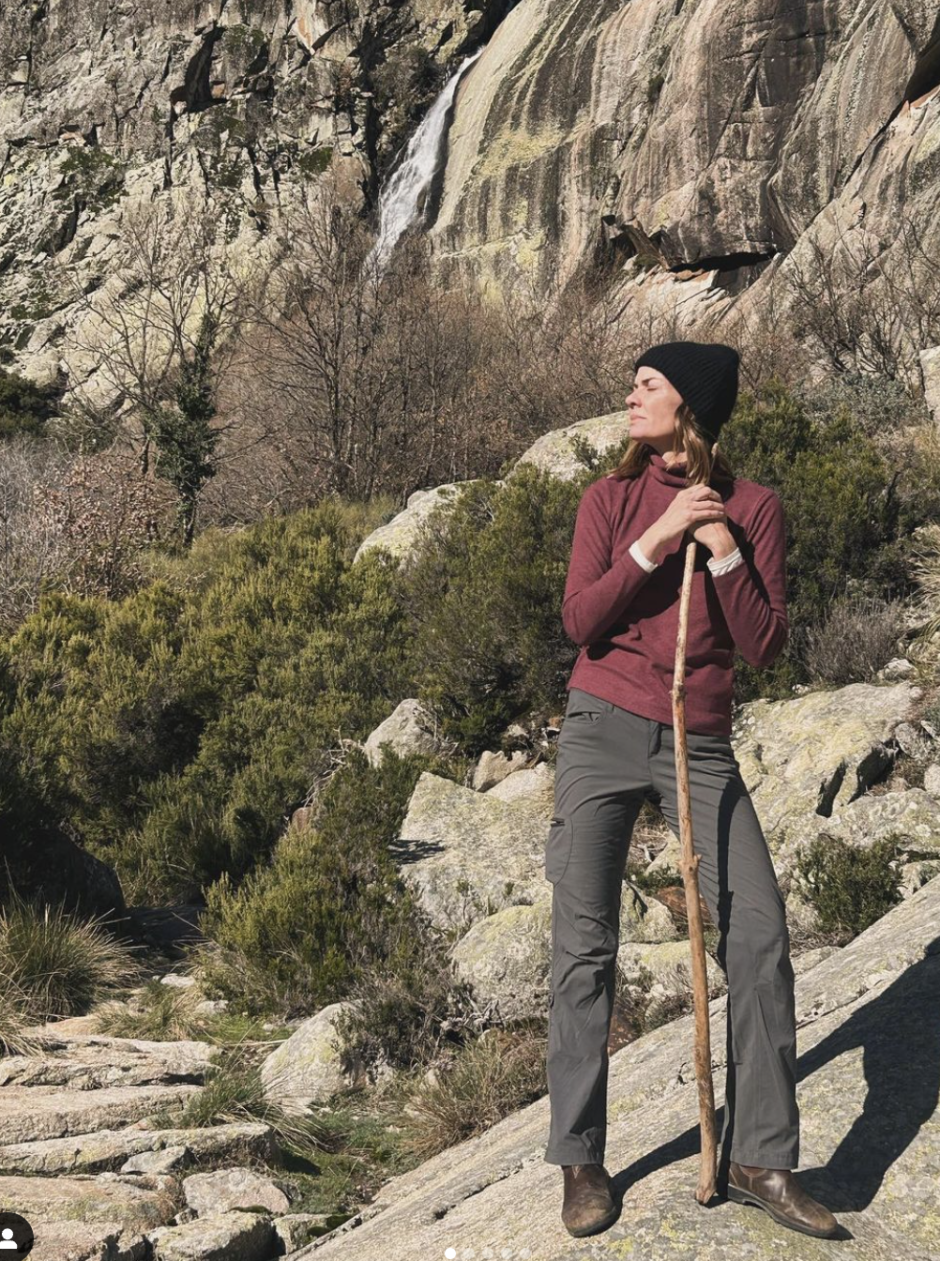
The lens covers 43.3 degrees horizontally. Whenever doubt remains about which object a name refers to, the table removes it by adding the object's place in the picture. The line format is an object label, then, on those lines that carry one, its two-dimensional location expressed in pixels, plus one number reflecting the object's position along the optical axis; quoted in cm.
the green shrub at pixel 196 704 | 982
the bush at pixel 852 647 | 854
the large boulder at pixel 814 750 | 697
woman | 258
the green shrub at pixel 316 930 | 687
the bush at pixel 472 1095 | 501
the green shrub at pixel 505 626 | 967
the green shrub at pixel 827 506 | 947
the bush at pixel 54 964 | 649
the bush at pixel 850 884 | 565
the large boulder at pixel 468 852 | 715
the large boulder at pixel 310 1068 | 569
